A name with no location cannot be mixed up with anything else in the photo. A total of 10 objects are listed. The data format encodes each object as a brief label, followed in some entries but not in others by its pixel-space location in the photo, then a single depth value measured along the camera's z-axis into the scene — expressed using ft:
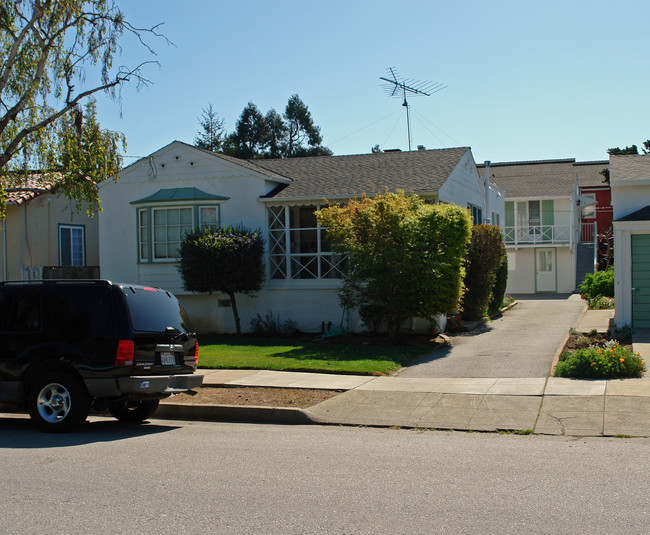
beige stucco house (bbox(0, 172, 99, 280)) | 70.85
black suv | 28.04
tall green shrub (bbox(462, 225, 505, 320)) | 62.39
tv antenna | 87.76
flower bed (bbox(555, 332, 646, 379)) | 36.88
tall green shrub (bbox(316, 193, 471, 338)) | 50.55
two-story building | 105.29
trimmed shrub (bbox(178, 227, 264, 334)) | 57.98
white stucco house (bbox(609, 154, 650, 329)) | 53.47
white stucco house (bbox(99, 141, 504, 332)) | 61.62
